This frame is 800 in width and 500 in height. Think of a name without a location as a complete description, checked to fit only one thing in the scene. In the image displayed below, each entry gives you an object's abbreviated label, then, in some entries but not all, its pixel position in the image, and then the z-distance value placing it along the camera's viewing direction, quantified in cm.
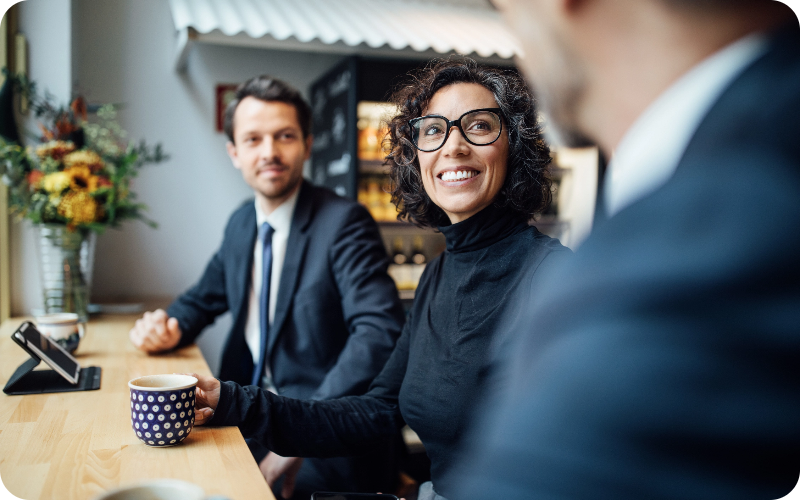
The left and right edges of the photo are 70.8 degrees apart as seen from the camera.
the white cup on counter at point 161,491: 65
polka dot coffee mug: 96
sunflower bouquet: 218
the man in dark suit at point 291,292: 176
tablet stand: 135
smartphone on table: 131
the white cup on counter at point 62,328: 168
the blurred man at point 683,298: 40
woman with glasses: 114
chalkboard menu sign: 305
